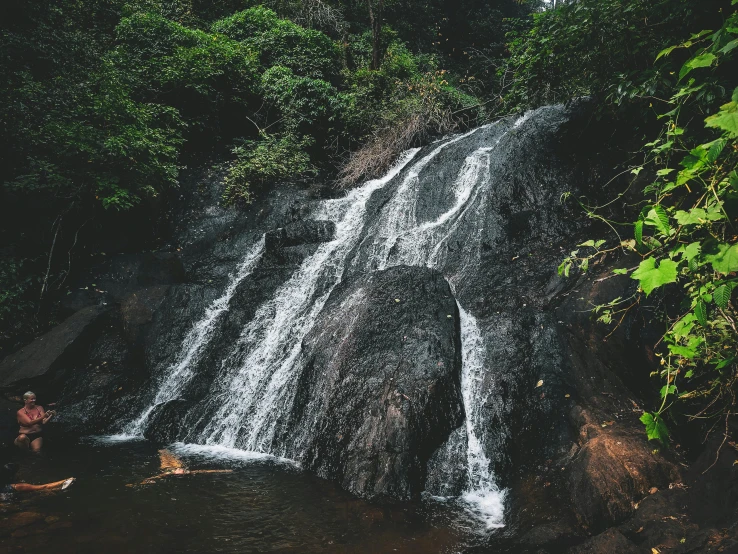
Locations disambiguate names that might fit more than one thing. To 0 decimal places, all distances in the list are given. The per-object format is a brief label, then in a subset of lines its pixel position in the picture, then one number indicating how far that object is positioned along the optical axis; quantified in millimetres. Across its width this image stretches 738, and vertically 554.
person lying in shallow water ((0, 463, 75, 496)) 4664
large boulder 4980
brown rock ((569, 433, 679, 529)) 3646
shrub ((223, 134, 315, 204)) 11289
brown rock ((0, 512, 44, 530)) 4023
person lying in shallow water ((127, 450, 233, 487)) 5102
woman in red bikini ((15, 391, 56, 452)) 6109
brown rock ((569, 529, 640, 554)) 3043
